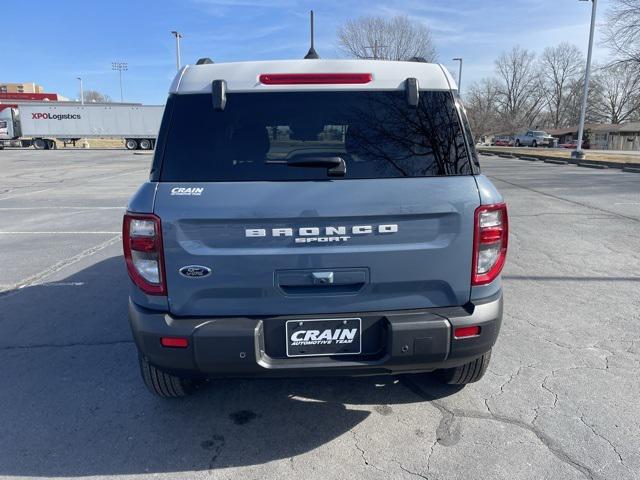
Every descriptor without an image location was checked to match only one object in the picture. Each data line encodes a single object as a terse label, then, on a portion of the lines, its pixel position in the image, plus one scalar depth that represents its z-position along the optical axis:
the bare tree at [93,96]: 135.38
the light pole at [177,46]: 35.00
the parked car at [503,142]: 72.81
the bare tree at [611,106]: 82.84
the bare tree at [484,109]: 81.61
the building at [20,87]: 117.86
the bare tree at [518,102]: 99.25
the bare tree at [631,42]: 24.72
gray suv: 2.31
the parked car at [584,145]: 60.25
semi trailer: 43.59
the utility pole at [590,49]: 25.88
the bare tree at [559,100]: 97.31
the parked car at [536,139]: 63.22
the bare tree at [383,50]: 39.97
